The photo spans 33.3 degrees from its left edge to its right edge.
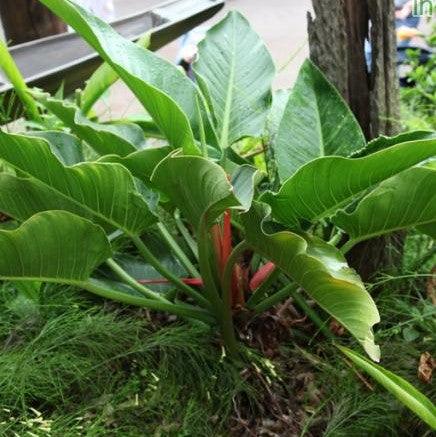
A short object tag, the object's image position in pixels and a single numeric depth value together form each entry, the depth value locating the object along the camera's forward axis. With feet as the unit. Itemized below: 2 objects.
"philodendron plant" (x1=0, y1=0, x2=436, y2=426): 3.98
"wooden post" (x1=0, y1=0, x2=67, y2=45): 10.69
